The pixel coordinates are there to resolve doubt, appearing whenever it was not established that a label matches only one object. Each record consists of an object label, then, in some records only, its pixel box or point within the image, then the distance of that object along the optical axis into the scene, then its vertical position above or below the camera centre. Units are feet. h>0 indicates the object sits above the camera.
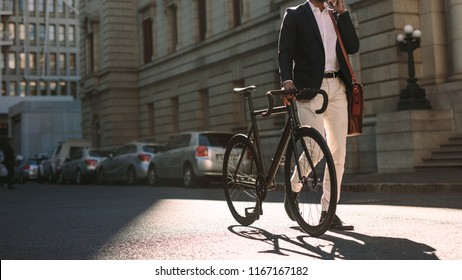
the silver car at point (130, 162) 67.82 +0.50
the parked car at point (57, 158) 97.66 +1.89
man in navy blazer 17.33 +2.72
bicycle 15.76 -0.27
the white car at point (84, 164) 82.38 +0.58
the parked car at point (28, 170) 114.93 +0.17
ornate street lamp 52.65 +5.56
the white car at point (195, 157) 53.16 +0.63
